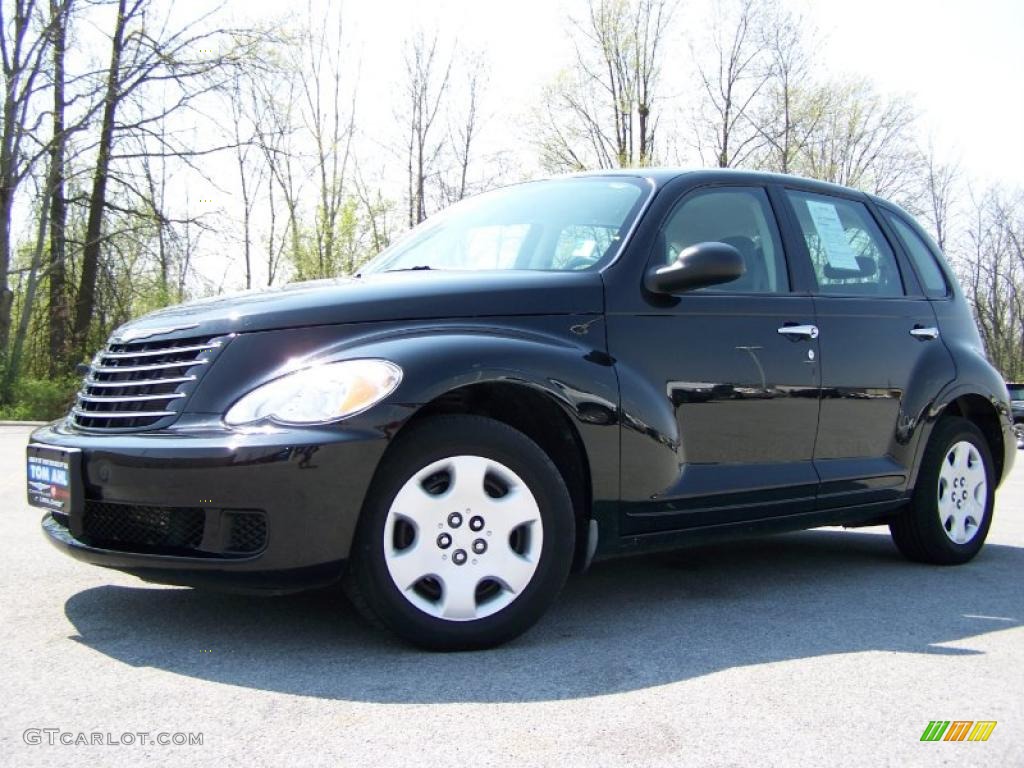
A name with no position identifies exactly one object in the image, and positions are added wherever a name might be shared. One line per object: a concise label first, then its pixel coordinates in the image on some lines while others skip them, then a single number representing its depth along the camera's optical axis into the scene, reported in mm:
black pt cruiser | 3135
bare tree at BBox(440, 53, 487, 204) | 30312
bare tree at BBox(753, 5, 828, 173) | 31188
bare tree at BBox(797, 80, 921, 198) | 33906
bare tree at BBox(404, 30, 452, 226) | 29766
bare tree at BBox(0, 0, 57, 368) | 20453
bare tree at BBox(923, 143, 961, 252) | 41219
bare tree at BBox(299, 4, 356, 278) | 28859
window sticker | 4848
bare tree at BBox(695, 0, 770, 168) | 30875
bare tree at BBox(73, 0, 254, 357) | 21391
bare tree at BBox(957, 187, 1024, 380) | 47312
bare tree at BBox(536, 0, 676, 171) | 30719
